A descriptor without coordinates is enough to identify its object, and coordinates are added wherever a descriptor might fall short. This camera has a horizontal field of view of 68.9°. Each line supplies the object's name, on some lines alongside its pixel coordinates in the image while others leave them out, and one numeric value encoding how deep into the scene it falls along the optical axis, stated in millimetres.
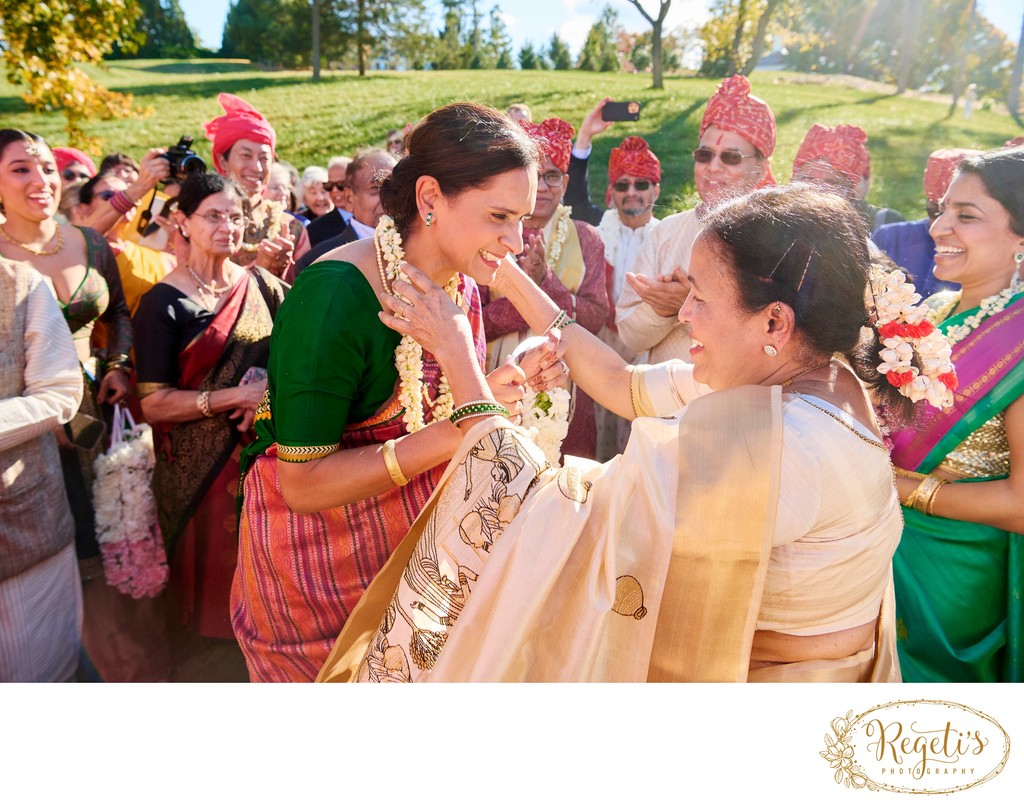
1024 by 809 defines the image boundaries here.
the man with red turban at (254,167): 3436
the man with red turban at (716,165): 2801
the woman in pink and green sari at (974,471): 2133
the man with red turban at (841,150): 2971
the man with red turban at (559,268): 3051
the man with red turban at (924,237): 3045
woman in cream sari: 1384
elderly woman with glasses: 2773
